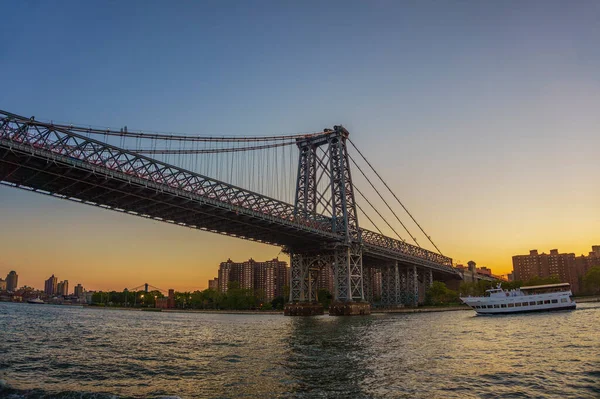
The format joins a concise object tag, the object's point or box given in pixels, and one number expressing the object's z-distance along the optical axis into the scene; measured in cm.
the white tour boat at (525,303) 7794
